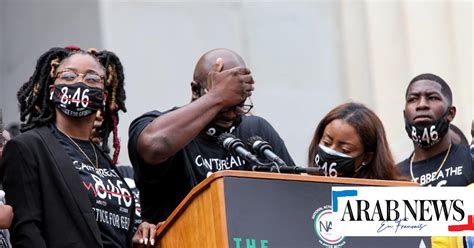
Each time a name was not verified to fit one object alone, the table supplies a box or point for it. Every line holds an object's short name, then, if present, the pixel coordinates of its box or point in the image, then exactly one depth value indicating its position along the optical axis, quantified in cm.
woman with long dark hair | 1047
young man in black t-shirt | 1205
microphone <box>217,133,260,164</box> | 916
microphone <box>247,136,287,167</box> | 916
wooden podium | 849
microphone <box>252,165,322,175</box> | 907
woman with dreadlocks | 927
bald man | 984
